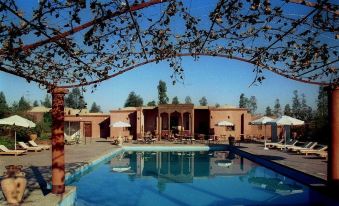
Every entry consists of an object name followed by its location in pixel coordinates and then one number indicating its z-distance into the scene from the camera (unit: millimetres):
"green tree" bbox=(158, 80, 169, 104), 56250
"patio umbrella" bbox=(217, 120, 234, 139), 28852
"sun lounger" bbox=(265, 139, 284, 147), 23905
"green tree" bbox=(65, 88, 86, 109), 81738
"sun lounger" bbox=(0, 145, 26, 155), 18469
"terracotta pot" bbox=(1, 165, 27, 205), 7945
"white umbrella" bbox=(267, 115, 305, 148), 21406
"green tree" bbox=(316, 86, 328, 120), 44700
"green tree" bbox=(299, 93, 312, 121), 68556
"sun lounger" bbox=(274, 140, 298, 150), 22341
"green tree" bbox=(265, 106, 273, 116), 81938
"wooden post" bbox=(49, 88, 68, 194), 9109
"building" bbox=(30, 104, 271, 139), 32375
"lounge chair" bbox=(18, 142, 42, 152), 20391
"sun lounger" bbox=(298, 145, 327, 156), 18920
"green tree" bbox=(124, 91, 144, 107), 72000
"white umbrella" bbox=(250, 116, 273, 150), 23692
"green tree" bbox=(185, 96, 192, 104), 85375
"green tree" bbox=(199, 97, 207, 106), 92200
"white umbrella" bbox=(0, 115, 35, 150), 18906
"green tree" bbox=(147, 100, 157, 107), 62022
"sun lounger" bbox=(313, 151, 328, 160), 17925
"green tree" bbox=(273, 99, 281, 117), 82244
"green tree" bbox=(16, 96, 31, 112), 82775
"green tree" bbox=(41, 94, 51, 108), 88469
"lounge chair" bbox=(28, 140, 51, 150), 21797
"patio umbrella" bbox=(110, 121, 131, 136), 29398
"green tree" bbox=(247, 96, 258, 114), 91000
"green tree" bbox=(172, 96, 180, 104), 76750
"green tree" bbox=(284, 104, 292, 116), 80175
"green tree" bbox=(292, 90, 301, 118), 73875
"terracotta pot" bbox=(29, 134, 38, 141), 24442
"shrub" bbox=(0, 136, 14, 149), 21552
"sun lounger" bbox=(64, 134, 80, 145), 28028
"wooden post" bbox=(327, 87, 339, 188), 9586
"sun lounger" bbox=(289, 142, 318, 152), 19797
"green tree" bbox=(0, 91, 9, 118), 27531
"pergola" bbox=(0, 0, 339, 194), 3975
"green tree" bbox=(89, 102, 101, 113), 96388
